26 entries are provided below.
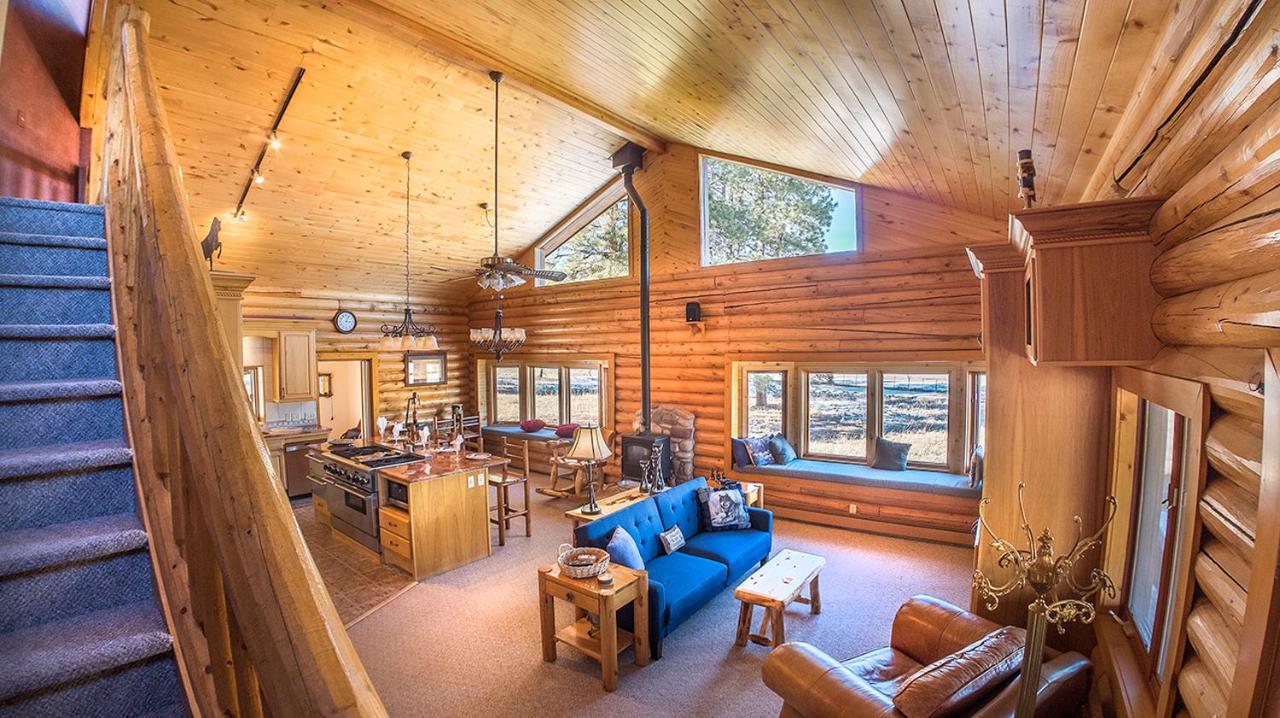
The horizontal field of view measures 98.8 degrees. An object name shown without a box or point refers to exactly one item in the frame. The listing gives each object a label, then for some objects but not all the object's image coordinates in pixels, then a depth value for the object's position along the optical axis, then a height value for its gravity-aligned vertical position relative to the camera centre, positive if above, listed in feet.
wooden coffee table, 12.41 -5.65
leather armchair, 7.34 -5.04
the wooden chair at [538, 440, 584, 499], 23.46 -6.02
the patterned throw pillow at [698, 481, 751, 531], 16.97 -5.07
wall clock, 27.89 +1.56
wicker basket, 12.09 -4.73
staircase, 3.79 -1.46
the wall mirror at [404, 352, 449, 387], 31.34 -1.00
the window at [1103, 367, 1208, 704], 5.21 -2.10
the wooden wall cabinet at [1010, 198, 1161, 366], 6.30 +0.74
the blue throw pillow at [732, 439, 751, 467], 22.91 -4.45
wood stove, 23.70 -4.50
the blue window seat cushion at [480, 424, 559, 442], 29.58 -4.67
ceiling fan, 15.78 +2.33
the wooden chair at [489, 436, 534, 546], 19.40 -5.86
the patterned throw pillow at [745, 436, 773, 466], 22.75 -4.30
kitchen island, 16.65 -5.15
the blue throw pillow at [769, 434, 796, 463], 22.68 -4.27
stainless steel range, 18.11 -4.61
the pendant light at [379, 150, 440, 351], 20.97 +0.49
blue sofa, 12.88 -5.73
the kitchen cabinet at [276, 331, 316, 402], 25.73 -0.63
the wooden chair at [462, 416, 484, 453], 27.90 -4.41
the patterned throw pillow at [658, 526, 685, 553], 15.31 -5.40
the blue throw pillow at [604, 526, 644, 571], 12.99 -4.84
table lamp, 15.48 -2.80
